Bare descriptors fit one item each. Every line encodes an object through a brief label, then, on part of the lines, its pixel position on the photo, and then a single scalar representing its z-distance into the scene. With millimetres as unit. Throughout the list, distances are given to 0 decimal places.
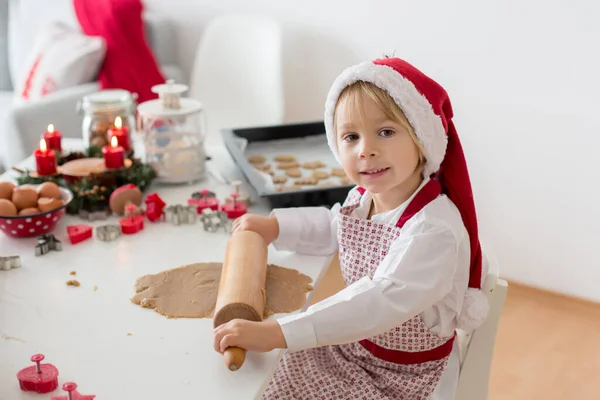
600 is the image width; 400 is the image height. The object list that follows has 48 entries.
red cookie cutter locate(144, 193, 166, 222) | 1464
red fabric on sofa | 2783
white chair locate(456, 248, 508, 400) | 1165
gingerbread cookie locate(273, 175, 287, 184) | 1689
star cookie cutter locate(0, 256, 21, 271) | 1238
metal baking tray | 1677
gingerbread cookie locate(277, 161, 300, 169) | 1785
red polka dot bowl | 1331
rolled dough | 1119
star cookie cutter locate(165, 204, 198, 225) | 1457
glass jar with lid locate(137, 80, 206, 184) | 1583
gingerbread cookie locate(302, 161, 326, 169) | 1784
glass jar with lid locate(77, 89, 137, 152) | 1747
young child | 1007
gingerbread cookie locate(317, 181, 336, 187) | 1640
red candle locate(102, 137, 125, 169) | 1557
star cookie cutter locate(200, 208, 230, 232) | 1420
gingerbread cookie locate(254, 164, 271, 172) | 1770
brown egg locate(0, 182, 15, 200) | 1354
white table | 937
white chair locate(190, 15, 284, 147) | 2652
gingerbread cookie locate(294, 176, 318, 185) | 1667
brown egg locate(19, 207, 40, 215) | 1339
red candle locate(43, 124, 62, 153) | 1684
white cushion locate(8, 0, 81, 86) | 3141
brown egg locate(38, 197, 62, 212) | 1354
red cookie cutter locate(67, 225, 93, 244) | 1352
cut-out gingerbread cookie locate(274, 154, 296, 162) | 1829
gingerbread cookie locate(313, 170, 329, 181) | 1711
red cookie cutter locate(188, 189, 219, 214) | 1517
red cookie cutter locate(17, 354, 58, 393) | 911
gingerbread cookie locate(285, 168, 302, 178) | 1733
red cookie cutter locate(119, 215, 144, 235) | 1399
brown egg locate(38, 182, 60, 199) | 1383
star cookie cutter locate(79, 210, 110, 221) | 1459
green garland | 1476
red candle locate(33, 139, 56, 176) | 1539
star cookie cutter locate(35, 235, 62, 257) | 1300
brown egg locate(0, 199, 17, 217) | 1327
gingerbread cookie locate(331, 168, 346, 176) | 1742
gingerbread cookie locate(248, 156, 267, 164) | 1812
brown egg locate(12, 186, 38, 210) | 1348
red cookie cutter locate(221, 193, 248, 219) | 1490
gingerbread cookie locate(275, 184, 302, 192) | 1536
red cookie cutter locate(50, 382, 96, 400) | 878
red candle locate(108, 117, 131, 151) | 1682
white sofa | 2459
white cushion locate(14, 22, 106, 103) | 2736
